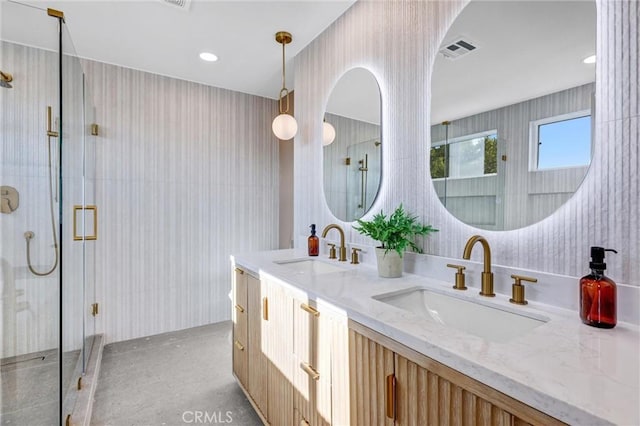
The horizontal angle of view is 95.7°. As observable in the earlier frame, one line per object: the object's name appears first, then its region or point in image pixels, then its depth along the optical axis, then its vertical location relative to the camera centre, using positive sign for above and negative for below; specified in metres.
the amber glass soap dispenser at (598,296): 0.78 -0.23
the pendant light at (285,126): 2.32 +0.68
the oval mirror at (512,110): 0.96 +0.40
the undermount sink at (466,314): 0.95 -0.38
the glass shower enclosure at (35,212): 1.55 -0.01
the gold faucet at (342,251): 1.83 -0.25
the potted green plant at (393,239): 1.37 -0.13
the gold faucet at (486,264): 1.07 -0.20
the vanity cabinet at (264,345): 1.37 -0.74
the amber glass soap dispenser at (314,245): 2.06 -0.25
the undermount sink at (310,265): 1.82 -0.36
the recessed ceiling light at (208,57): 2.49 +1.35
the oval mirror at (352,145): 1.77 +0.44
